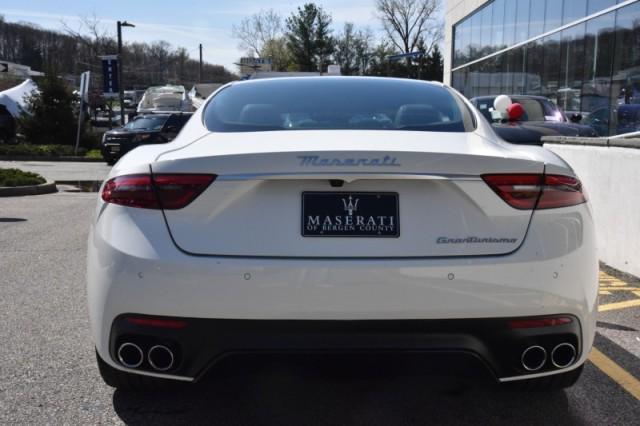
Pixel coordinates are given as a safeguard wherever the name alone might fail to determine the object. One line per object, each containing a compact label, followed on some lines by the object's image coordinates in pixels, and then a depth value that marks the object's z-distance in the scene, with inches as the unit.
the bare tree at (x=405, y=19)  2792.8
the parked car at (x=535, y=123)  352.8
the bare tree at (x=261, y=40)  2864.2
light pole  1165.1
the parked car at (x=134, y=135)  768.3
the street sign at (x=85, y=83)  849.0
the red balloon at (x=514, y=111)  290.7
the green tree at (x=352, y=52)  3036.4
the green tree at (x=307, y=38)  2898.6
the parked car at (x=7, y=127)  1081.4
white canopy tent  1107.9
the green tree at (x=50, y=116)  999.6
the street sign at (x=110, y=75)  1044.7
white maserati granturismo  94.8
